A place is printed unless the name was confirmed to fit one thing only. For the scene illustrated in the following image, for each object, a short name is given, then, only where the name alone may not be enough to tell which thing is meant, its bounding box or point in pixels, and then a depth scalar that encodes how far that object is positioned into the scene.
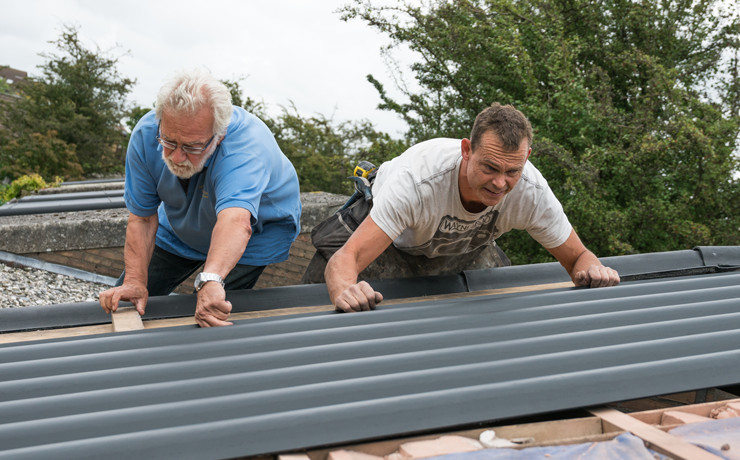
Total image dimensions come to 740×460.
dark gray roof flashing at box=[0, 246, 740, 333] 2.61
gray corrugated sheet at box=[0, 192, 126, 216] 7.56
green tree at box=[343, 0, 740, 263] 7.39
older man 2.58
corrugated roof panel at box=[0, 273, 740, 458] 1.54
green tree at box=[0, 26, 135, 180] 17.81
